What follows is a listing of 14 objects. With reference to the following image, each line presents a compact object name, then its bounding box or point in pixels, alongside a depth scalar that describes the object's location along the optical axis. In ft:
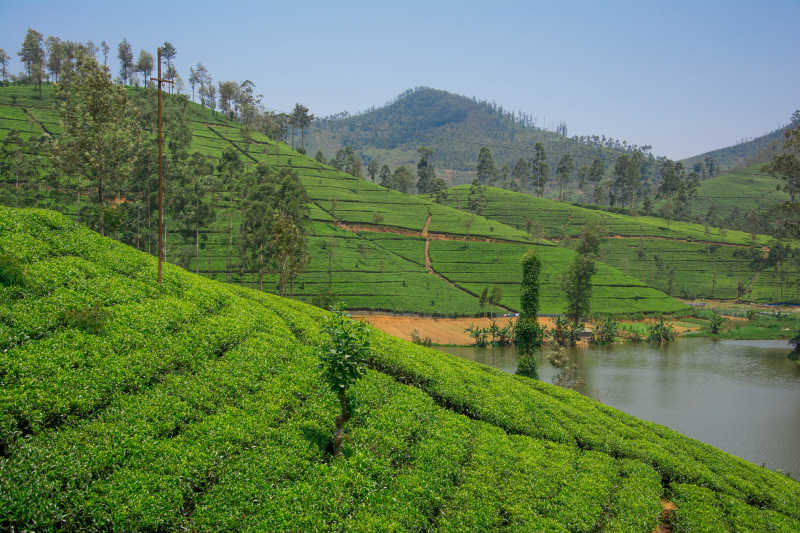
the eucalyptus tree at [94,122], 122.62
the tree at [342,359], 43.29
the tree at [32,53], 430.36
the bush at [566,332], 216.13
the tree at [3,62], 456.04
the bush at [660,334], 228.02
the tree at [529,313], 135.85
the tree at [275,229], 173.99
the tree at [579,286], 224.33
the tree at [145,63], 508.12
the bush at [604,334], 225.35
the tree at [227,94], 504.84
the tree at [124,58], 528.22
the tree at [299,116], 548.72
